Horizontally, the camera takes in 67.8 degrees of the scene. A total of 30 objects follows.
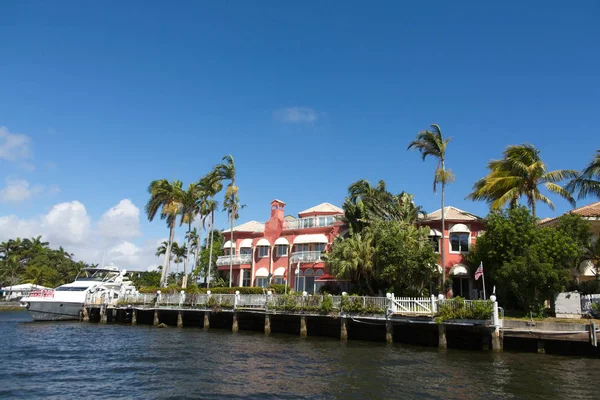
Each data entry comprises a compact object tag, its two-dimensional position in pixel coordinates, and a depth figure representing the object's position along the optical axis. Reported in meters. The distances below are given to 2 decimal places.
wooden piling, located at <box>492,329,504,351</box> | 21.77
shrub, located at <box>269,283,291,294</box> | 35.08
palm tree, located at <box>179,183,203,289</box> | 49.44
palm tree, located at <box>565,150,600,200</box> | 27.89
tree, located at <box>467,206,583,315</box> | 24.66
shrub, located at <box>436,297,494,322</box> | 21.97
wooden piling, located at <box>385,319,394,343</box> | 25.09
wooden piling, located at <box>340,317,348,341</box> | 26.84
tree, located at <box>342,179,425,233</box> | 35.66
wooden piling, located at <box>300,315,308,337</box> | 28.56
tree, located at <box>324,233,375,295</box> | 32.28
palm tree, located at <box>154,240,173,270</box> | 75.91
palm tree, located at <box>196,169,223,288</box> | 46.25
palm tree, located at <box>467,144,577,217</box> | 30.98
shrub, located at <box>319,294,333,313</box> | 27.16
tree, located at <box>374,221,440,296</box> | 30.86
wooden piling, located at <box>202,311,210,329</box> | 33.06
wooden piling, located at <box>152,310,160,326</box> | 35.46
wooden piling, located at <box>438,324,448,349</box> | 23.50
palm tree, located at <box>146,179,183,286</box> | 49.06
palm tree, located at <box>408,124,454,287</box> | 32.38
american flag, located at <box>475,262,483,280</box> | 24.86
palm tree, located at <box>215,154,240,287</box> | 42.00
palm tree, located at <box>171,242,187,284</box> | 76.25
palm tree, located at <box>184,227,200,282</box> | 72.69
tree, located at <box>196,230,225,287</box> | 56.56
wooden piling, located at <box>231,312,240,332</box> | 31.62
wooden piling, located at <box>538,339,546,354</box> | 21.44
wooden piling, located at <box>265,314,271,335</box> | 30.06
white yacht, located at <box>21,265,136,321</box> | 38.00
